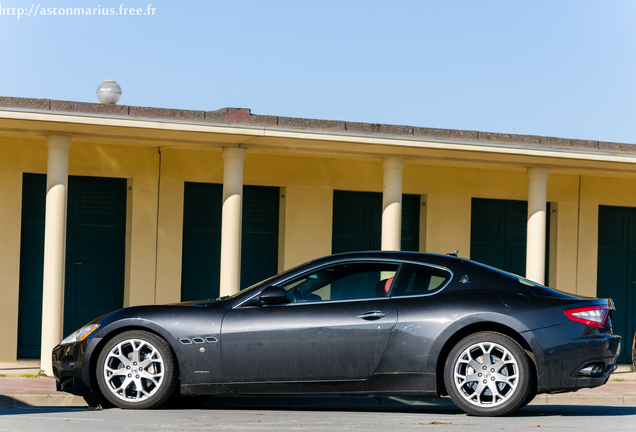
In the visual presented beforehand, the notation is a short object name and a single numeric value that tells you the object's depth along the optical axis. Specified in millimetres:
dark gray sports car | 12833
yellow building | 21311
